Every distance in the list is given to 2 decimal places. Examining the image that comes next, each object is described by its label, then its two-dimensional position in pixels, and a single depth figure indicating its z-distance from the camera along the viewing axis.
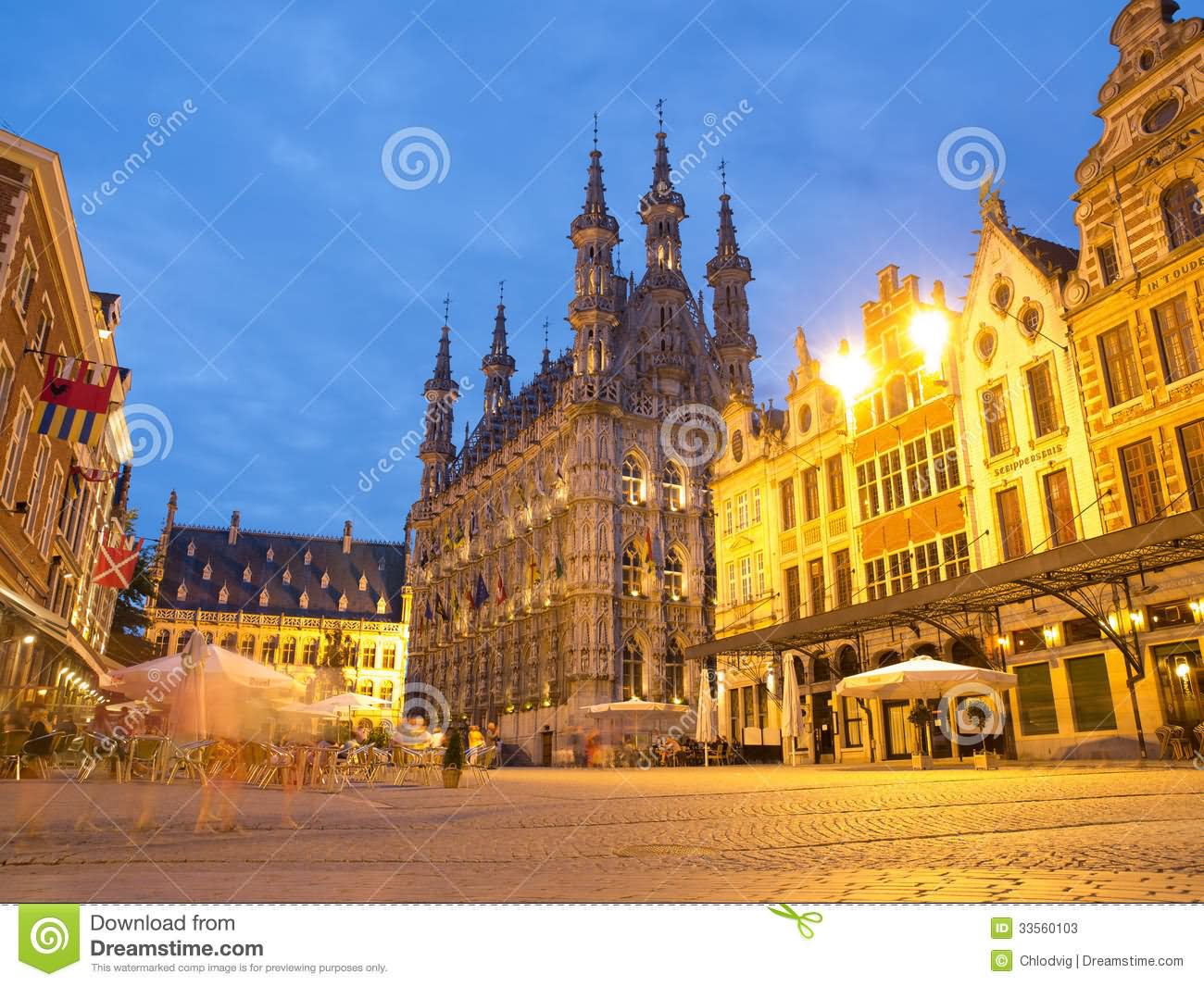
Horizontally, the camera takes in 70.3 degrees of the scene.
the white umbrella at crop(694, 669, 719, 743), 29.22
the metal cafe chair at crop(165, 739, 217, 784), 14.02
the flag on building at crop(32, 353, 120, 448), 18.11
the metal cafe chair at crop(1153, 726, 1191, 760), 17.03
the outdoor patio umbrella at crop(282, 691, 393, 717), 25.98
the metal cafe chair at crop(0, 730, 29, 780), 17.38
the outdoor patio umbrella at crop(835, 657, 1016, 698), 18.42
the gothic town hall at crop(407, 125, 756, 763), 43.78
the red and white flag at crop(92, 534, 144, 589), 26.25
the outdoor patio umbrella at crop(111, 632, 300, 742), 10.39
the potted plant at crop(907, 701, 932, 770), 21.12
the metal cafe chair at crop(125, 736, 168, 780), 18.72
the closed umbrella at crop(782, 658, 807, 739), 25.36
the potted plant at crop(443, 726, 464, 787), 17.66
